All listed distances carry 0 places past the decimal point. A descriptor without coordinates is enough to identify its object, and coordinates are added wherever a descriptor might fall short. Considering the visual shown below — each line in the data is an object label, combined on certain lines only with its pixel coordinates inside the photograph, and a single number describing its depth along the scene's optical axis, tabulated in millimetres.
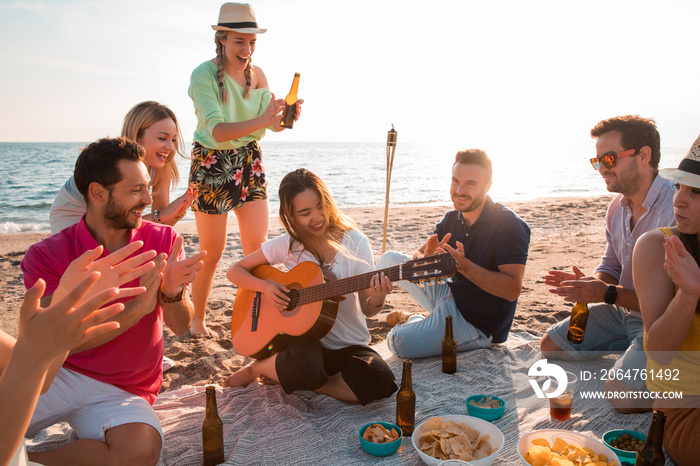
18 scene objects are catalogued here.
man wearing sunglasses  3332
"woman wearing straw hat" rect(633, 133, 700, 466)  2404
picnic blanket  2869
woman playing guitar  3334
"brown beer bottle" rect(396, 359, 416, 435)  2916
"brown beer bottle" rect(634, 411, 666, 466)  2271
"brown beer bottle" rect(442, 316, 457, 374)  3803
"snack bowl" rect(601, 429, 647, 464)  2516
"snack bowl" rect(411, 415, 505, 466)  2455
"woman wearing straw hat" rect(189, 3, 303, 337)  4227
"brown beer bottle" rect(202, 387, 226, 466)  2732
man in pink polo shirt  2547
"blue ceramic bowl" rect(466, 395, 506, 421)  3098
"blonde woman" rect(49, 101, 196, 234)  3871
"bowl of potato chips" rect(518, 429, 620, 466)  2305
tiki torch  5285
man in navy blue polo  3662
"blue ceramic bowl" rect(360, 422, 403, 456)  2729
